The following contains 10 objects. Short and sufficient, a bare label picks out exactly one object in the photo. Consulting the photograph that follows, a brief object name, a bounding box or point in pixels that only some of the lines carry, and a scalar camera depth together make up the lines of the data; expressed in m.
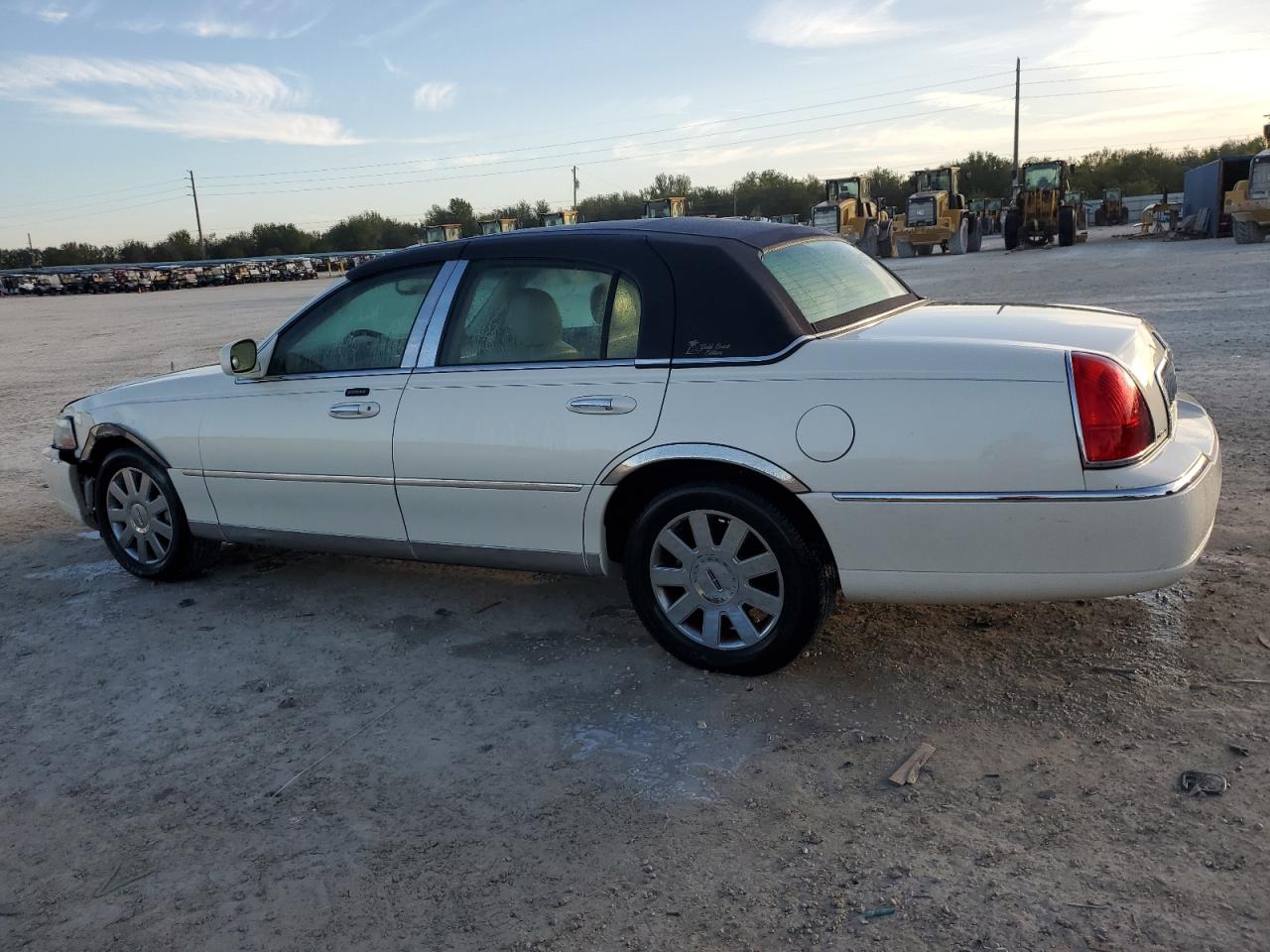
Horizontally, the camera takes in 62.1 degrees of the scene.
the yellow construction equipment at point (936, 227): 38.81
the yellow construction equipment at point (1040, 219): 36.19
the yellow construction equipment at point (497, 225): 47.49
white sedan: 3.18
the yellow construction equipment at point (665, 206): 42.56
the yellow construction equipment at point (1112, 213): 60.44
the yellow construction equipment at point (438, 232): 45.53
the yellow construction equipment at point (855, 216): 39.91
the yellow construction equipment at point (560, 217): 45.25
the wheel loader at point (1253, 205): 27.47
